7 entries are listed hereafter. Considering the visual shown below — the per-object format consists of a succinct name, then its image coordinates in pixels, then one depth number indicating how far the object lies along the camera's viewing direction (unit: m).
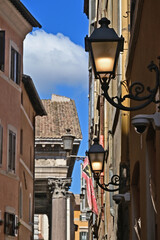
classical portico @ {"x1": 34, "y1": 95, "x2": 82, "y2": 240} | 46.78
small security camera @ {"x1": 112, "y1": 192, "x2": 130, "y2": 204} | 12.68
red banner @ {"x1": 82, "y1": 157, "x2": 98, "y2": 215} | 27.22
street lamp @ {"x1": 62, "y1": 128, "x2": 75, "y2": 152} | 25.47
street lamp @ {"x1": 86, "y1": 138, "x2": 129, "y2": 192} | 14.60
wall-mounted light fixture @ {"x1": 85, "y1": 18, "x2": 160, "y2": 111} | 7.91
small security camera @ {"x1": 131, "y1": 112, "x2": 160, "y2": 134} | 7.56
